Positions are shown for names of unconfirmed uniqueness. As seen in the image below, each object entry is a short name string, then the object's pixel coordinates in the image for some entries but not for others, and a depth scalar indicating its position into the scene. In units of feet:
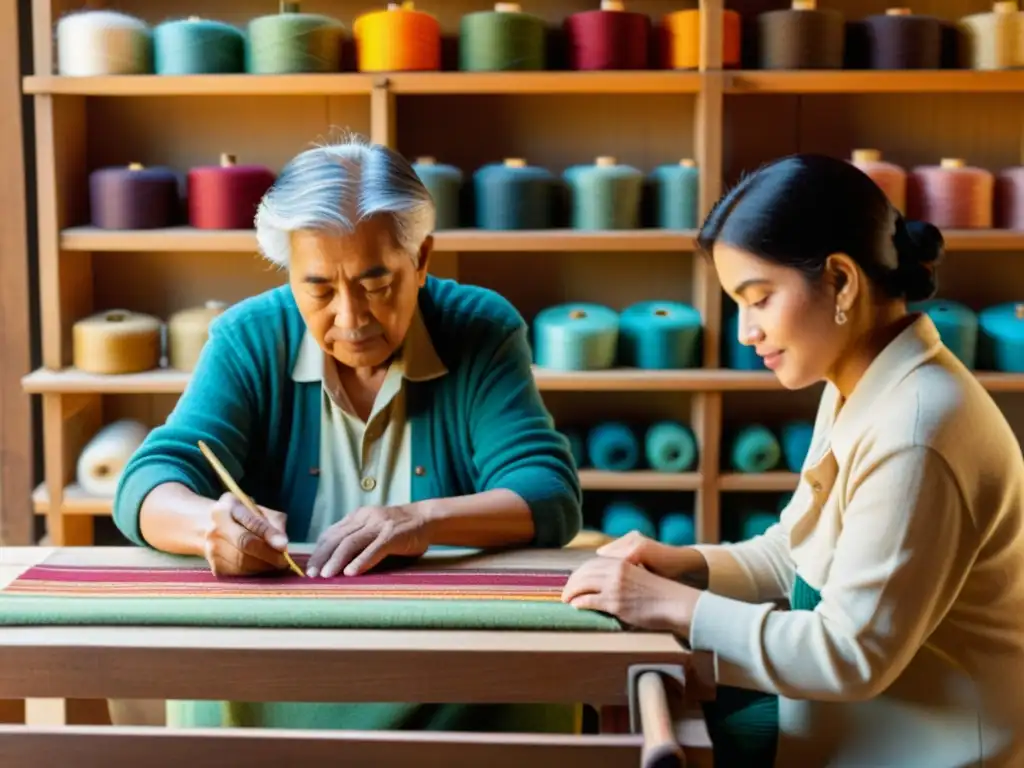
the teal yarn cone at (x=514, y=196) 12.05
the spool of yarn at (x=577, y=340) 12.18
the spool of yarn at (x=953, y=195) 12.17
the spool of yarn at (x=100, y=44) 11.86
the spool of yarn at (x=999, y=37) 11.91
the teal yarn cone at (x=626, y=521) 12.56
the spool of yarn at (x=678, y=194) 12.16
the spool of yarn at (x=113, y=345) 12.17
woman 4.53
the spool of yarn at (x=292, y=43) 11.80
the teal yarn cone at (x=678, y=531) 12.56
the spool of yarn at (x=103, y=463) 12.37
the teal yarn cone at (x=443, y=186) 11.96
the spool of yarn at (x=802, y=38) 11.86
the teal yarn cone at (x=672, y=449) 12.55
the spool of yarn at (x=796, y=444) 12.59
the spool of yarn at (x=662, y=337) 12.20
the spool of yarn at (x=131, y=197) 12.17
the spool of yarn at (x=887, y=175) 12.01
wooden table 4.55
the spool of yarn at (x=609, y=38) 11.90
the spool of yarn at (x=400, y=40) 11.82
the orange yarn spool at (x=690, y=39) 11.99
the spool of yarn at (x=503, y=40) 11.85
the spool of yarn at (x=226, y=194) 12.14
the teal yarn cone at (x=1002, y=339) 12.28
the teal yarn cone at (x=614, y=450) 12.57
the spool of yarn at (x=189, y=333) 12.30
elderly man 5.66
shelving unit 12.14
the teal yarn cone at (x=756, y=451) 12.55
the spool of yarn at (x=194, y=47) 11.90
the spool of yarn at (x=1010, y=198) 12.30
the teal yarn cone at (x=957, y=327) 12.17
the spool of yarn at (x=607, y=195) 12.12
